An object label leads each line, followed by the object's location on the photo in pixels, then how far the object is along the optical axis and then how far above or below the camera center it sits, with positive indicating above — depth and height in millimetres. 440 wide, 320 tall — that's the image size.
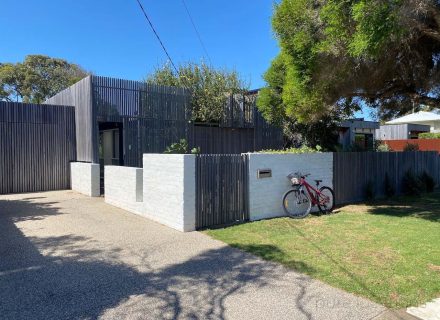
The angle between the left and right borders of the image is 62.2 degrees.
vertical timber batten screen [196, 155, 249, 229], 7371 -797
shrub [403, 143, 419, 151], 15302 +76
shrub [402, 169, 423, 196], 12953 -1237
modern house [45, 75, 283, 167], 13203 +1249
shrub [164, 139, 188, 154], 12773 +159
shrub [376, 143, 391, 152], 17889 +105
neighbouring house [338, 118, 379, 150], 19375 +1159
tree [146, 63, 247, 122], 15767 +3206
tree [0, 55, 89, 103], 32500 +6840
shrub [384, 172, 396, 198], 12391 -1267
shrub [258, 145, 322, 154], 9139 +4
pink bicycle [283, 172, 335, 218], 8688 -1150
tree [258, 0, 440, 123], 6621 +2176
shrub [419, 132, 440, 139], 25395 +1005
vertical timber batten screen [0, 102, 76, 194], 13211 +305
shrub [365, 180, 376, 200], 11455 -1281
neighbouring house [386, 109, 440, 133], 28325 +2384
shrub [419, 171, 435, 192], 13845 -1238
